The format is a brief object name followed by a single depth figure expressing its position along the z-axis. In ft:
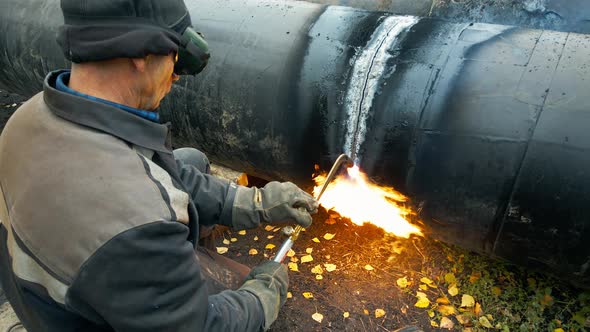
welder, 4.48
